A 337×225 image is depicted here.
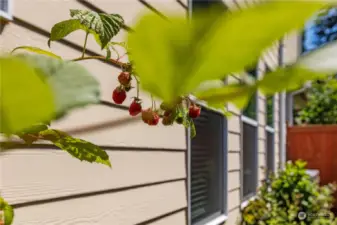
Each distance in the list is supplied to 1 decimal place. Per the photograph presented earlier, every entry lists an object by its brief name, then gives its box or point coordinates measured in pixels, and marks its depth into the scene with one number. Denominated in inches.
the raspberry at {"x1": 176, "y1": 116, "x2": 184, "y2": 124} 24.5
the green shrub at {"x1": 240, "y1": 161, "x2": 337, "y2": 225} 183.3
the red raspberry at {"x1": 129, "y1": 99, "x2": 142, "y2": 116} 22.3
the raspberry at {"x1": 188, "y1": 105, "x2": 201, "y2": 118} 24.9
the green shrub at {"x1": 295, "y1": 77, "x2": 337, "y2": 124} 463.0
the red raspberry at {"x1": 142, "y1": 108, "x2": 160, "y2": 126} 20.3
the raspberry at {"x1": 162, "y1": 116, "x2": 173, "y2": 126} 18.6
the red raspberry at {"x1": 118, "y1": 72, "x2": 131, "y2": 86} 22.7
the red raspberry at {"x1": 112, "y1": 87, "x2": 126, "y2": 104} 25.1
